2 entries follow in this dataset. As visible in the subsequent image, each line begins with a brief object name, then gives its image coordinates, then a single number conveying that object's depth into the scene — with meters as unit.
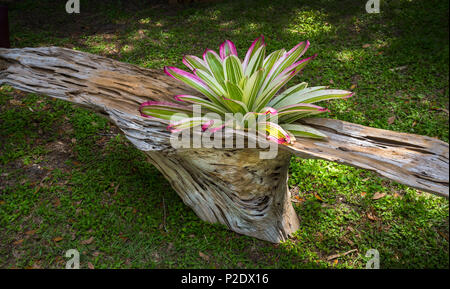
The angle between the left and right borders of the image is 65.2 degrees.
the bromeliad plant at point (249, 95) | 1.89
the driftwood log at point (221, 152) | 1.68
